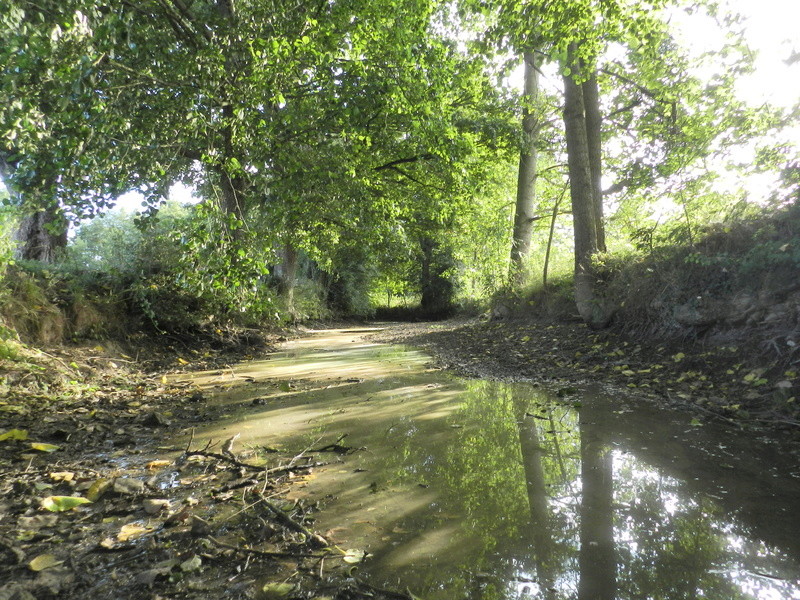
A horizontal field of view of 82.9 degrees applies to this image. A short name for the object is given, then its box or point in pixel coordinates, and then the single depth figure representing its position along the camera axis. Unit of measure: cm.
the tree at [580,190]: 799
